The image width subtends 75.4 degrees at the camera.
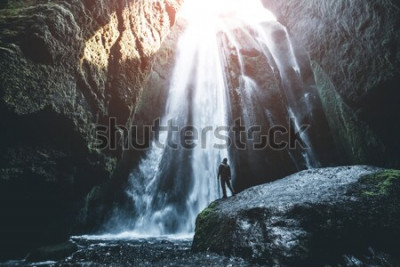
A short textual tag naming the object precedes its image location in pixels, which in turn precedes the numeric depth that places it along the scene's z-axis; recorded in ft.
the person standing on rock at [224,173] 33.17
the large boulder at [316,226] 16.43
